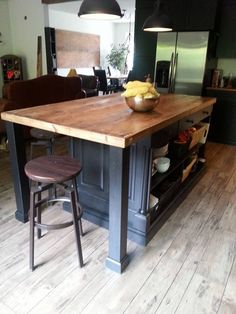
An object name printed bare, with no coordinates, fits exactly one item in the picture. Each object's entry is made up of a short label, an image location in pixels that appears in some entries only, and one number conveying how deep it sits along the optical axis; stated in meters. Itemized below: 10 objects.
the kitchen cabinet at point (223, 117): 4.25
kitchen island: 1.47
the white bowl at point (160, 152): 2.18
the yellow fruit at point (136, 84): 1.80
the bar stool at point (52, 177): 1.57
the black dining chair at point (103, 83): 7.35
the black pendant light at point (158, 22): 2.67
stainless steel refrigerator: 4.04
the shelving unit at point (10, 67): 6.84
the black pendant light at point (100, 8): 2.03
